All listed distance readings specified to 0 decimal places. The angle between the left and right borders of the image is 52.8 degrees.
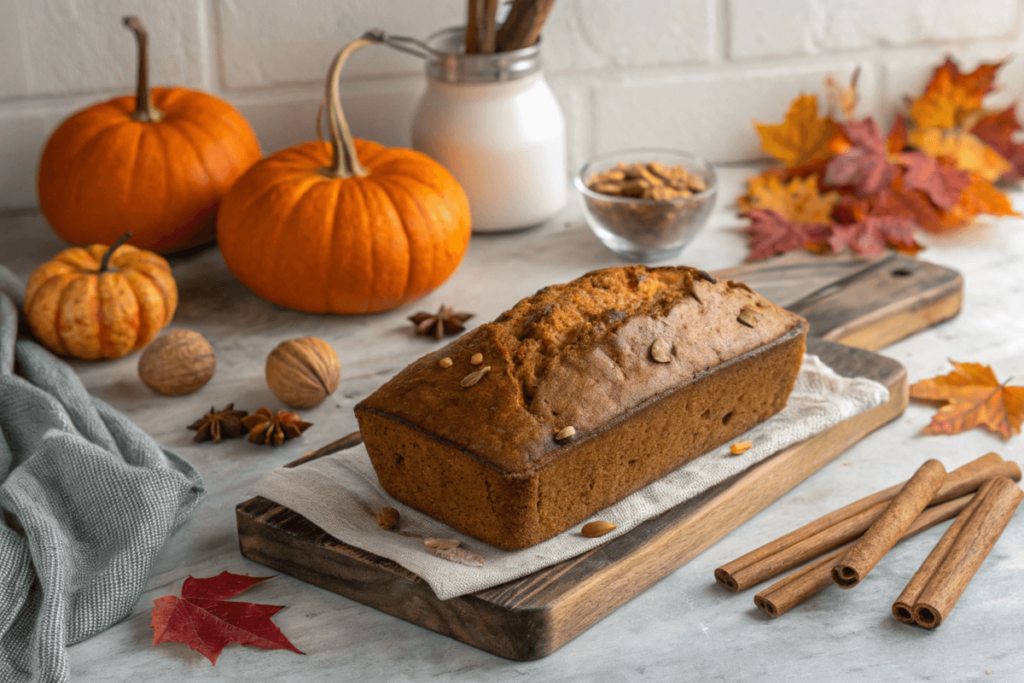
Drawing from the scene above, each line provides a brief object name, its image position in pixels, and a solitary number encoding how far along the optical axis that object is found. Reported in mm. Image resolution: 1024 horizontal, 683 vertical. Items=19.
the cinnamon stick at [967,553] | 1010
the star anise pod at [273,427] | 1383
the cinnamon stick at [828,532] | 1084
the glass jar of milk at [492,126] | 1900
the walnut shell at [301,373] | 1454
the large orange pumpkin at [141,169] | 1792
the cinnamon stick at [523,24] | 1815
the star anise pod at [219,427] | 1400
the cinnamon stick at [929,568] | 1017
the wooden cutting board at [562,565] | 994
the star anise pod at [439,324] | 1684
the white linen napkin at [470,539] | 1038
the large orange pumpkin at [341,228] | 1635
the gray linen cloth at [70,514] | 1025
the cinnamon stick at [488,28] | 1824
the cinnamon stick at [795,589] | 1035
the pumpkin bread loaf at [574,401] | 1059
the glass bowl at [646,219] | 1808
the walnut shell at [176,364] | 1501
